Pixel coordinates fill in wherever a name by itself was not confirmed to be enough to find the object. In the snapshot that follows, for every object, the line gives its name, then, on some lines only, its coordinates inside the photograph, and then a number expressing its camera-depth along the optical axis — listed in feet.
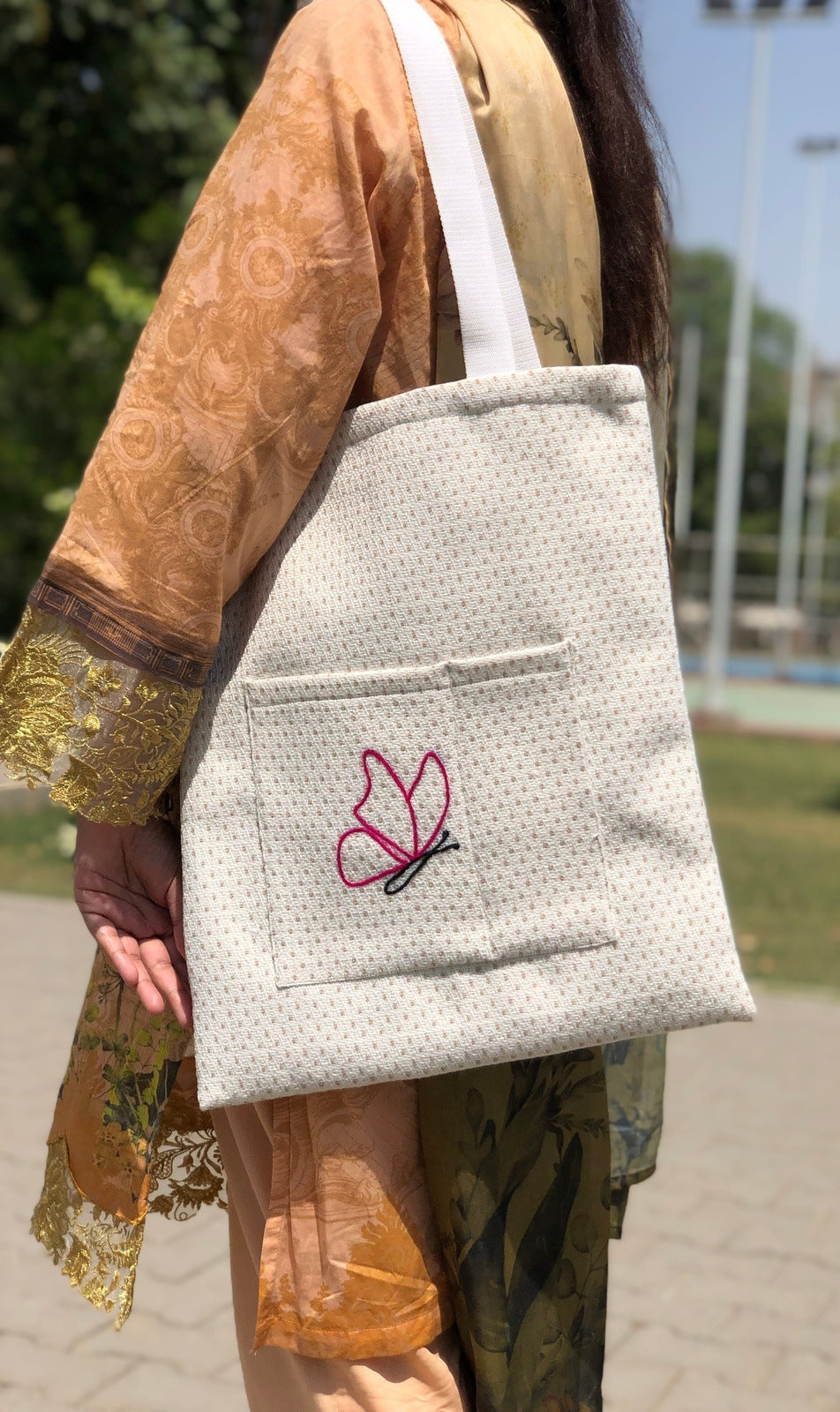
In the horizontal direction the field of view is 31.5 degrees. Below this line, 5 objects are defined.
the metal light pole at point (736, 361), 65.67
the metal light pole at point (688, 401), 173.58
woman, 4.27
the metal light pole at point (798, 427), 119.34
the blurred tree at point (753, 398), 205.98
